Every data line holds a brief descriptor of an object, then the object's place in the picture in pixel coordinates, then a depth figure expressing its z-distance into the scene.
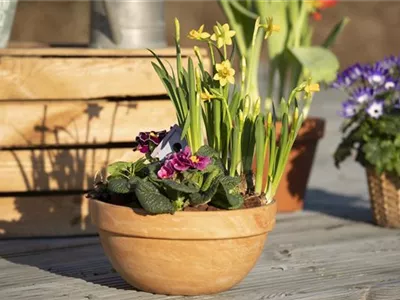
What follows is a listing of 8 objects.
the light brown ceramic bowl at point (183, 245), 2.11
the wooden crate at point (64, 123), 2.93
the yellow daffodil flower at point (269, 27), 2.25
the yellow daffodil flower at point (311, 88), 2.23
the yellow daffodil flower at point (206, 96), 2.20
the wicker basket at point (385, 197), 3.12
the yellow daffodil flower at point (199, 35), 2.20
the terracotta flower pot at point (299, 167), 3.40
